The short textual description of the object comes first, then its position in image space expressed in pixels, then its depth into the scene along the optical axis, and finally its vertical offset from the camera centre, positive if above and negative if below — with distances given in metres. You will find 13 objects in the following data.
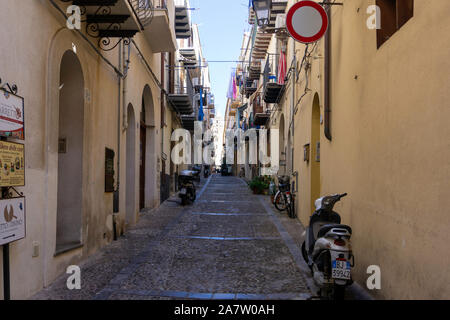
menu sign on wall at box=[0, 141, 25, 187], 3.85 -0.06
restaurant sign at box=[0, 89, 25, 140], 3.91 +0.41
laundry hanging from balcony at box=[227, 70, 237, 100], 42.84 +7.79
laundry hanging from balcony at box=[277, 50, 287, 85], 14.60 +3.15
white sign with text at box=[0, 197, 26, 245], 3.87 -0.61
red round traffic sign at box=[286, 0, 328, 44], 6.88 +2.26
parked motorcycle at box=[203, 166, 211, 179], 38.94 -1.45
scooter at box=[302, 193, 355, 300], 4.32 -1.12
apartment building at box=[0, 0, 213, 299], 4.51 +0.59
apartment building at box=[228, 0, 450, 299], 3.24 +0.23
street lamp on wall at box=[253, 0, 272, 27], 16.28 +5.83
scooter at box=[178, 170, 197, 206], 14.31 -1.05
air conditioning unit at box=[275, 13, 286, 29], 13.09 +4.34
